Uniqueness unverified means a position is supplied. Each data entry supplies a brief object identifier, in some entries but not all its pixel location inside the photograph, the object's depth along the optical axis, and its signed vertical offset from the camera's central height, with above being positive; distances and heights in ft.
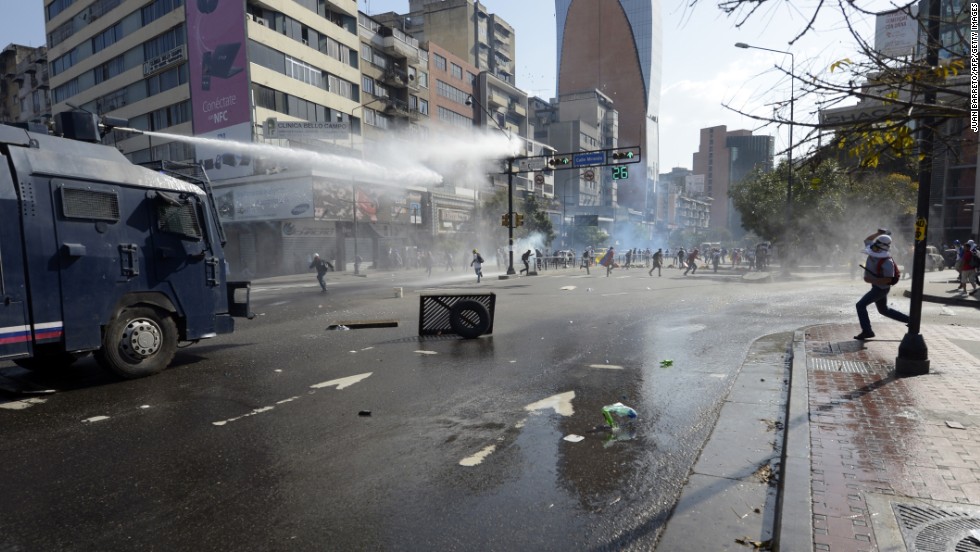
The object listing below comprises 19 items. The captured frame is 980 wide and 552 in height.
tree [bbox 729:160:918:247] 105.60 +6.07
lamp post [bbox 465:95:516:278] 91.90 +2.11
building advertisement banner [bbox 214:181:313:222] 115.24 +9.95
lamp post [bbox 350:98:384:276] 111.96 +8.57
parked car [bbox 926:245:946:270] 89.31 -3.95
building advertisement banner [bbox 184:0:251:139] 108.68 +38.39
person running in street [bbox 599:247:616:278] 93.30 -3.29
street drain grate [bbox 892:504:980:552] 8.84 -5.11
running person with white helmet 25.58 -1.99
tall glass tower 430.20 +146.50
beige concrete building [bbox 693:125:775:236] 580.71 +87.10
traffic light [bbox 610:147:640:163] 82.05 +13.27
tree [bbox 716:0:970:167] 8.95 +2.50
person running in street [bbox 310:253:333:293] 66.13 -2.77
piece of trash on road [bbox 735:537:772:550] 9.26 -5.33
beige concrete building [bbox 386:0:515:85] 217.56 +90.76
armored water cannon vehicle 18.37 -0.41
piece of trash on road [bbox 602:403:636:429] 15.89 -5.18
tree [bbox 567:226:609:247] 265.34 +2.41
